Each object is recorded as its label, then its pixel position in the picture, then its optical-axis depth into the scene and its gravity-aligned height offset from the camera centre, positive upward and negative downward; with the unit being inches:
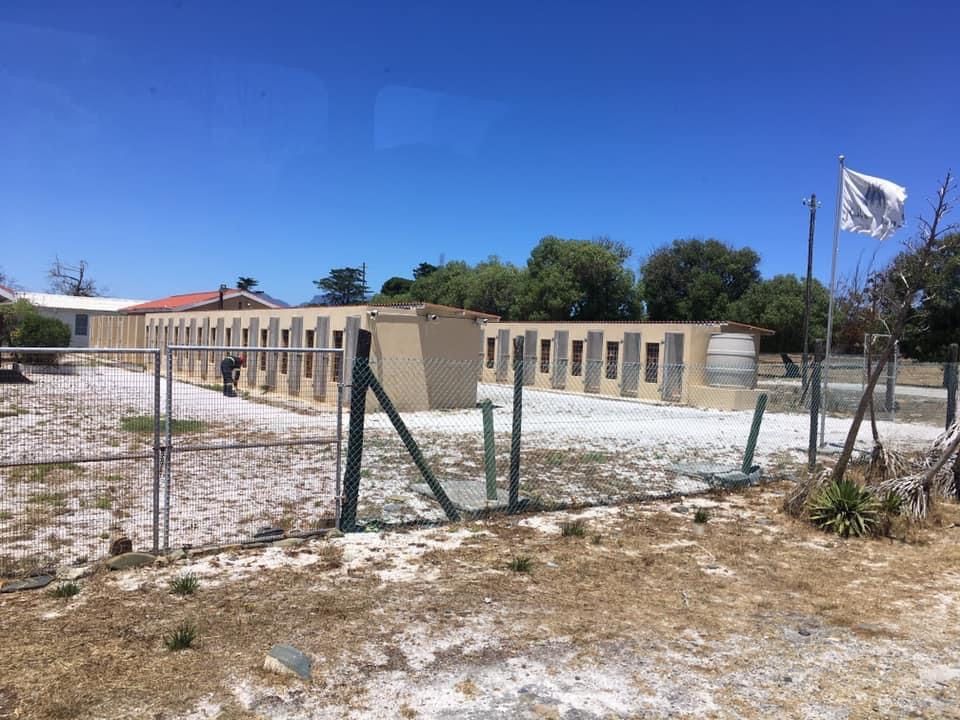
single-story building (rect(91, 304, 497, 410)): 716.7 -7.6
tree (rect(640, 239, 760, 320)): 1763.0 +174.8
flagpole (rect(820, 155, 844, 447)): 455.5 +57.8
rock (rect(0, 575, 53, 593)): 179.9 -70.0
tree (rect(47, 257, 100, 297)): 2645.2 +131.8
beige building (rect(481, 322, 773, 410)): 853.8 -22.2
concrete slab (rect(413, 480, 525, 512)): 274.2 -67.4
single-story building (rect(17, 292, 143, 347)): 1879.9 +31.8
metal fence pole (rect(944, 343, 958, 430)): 430.3 -20.1
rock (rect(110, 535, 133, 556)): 204.5 -66.5
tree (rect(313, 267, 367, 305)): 3144.7 +209.6
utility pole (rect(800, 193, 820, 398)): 1182.7 +180.9
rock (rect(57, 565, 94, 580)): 189.8 -70.3
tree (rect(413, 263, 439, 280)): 2657.0 +249.5
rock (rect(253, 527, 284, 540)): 228.7 -69.1
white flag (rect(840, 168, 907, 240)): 452.1 +98.1
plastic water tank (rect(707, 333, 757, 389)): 845.8 -17.1
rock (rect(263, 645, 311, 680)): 141.4 -69.3
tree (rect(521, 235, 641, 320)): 1577.3 +130.3
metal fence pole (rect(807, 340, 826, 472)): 376.5 -29.4
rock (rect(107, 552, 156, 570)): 197.2 -68.8
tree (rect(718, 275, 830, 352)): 1518.2 +89.7
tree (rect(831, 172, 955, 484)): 280.2 +12.3
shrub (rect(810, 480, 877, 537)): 263.6 -62.4
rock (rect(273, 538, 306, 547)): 224.5 -69.9
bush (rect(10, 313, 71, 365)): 1024.2 -19.6
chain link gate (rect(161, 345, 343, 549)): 240.5 -71.2
